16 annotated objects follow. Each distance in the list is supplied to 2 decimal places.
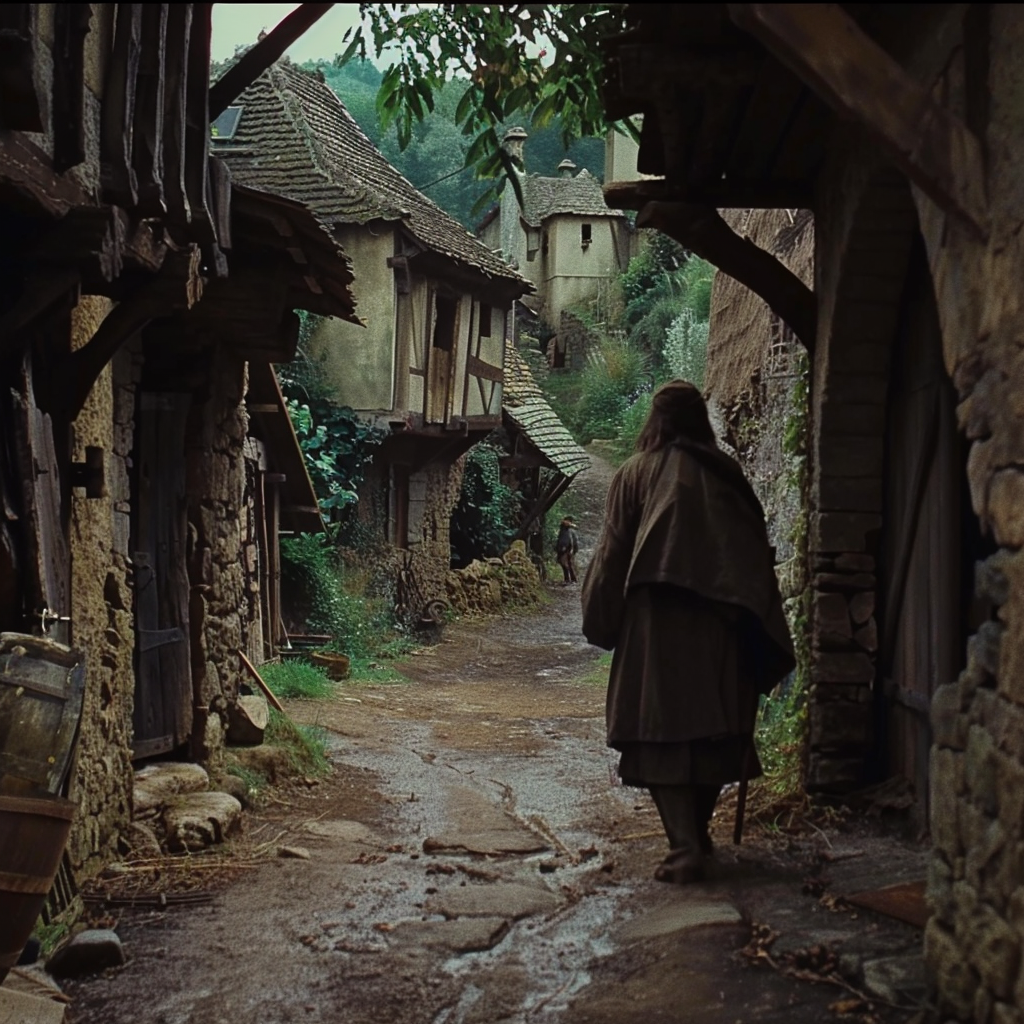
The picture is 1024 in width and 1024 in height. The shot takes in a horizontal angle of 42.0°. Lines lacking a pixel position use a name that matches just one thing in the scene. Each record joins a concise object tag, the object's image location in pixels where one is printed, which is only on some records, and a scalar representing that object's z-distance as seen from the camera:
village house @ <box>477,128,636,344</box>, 43.12
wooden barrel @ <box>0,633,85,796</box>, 4.05
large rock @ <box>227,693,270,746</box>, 8.81
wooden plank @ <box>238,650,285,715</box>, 9.94
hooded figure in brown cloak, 5.50
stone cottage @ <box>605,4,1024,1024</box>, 3.09
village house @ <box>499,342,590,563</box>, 24.77
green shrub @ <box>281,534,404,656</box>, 16.47
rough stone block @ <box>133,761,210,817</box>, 6.96
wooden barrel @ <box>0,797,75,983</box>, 3.88
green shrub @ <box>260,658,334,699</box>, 12.77
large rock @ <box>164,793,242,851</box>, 6.68
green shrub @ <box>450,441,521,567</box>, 24.00
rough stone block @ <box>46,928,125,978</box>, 4.79
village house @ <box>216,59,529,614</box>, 18.58
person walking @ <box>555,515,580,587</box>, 26.84
